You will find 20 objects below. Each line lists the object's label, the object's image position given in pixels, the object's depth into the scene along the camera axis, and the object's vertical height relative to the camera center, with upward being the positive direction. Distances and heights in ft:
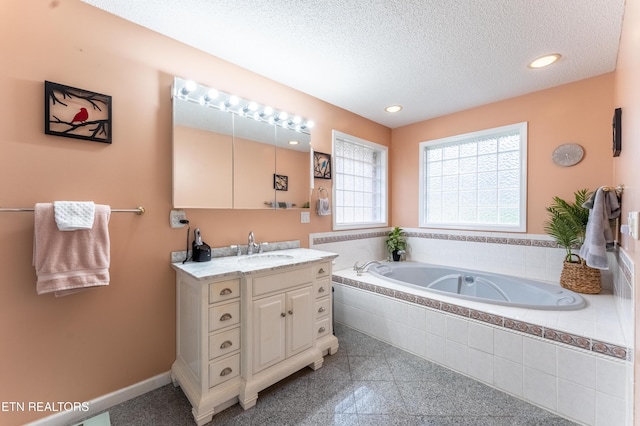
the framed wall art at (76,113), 4.81 +1.83
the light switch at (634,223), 3.42 -0.15
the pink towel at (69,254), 4.47 -0.77
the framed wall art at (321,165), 9.38 +1.65
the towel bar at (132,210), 4.58 +0.01
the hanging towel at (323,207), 9.40 +0.15
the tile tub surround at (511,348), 4.81 -3.04
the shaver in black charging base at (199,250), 6.22 -0.92
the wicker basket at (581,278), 7.38 -1.84
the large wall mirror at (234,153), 6.32 +1.58
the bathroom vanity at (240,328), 5.21 -2.52
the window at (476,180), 9.38 +1.23
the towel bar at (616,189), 6.07 +0.54
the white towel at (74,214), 4.54 -0.07
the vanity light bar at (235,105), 6.25 +2.84
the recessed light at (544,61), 6.76 +3.94
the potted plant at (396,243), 11.58 -1.38
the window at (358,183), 10.59 +1.24
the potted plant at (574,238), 7.43 -0.75
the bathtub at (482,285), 7.08 -2.40
